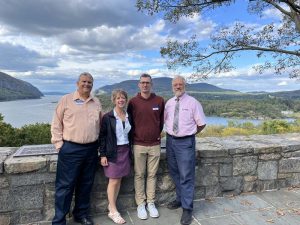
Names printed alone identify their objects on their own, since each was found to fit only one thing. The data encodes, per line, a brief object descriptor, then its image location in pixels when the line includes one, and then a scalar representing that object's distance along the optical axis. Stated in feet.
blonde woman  7.27
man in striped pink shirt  7.74
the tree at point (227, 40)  18.94
